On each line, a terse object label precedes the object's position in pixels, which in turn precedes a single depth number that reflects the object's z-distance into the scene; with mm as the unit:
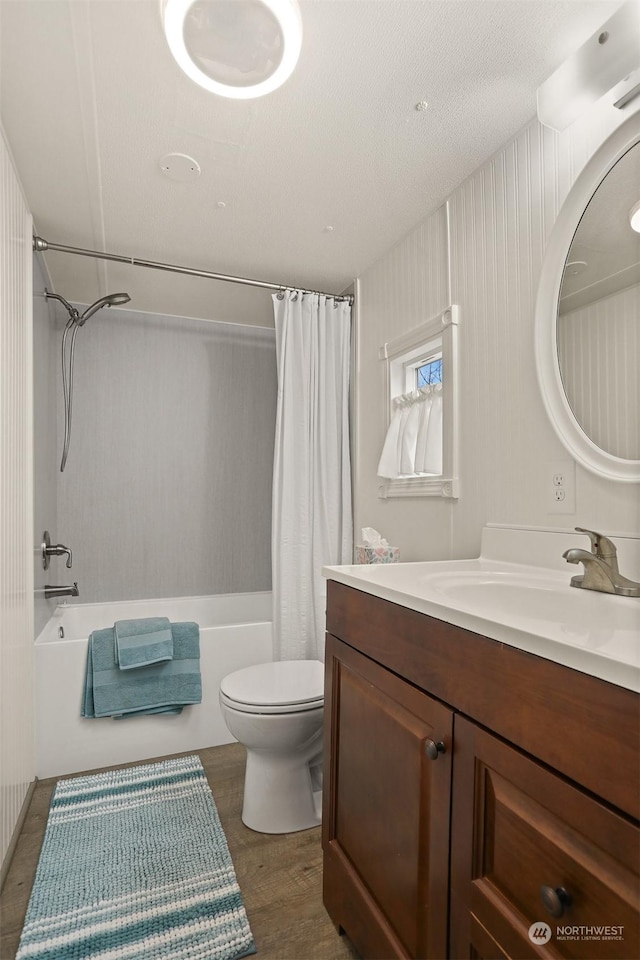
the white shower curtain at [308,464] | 2617
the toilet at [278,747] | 1740
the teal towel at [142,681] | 2262
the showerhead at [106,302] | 2582
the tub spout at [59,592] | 2580
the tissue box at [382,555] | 2119
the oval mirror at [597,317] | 1248
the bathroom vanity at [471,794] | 633
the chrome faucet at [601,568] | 1094
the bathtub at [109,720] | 2207
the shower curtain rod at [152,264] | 2162
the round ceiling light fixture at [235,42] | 1151
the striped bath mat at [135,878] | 1318
